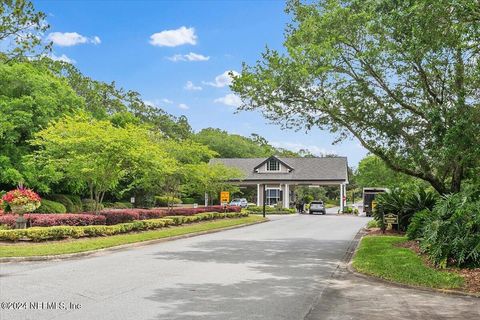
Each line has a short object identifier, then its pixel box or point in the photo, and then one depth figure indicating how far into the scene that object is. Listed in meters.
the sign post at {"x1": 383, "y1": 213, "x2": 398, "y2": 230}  22.41
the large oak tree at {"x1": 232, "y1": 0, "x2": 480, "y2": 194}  15.58
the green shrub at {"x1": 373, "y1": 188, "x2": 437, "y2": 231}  22.40
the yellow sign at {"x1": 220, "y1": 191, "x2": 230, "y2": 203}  35.36
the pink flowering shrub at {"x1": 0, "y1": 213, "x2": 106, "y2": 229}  18.66
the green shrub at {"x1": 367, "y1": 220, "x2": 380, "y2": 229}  28.05
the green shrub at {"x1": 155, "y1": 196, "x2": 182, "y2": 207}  48.62
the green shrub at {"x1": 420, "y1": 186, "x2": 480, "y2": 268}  11.73
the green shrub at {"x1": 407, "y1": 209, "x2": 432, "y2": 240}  17.43
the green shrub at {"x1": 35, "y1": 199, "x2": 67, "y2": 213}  28.94
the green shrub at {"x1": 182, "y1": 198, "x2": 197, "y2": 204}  59.62
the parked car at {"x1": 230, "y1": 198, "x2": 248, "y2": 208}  56.03
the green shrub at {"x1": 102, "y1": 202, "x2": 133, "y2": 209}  40.62
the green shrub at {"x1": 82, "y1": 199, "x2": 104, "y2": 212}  36.41
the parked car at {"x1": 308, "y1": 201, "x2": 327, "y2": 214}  52.47
